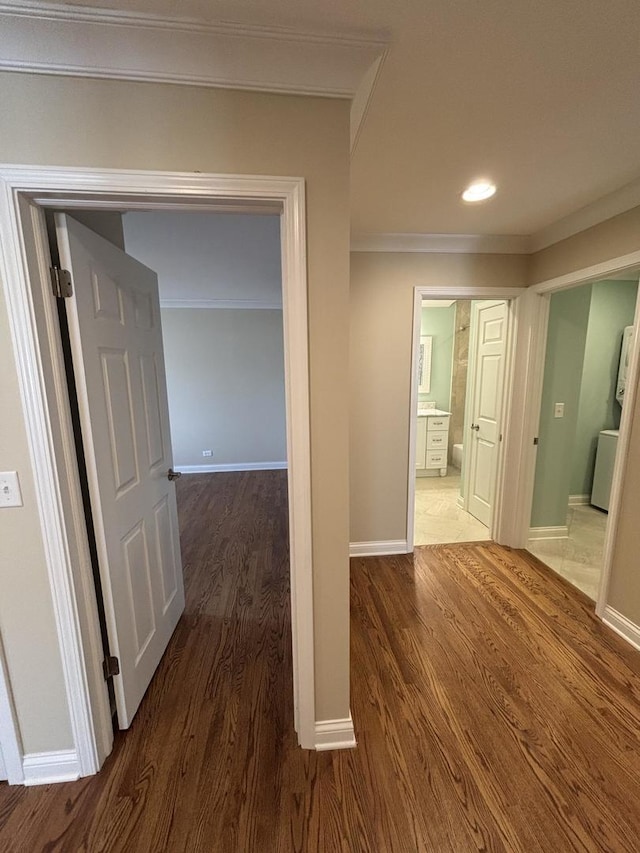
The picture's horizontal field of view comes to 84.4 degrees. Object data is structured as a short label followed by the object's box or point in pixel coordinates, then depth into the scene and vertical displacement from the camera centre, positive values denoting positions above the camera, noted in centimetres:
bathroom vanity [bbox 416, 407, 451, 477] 486 -98
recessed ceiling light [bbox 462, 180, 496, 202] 180 +93
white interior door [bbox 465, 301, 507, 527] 298 -30
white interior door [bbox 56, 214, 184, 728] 128 -28
